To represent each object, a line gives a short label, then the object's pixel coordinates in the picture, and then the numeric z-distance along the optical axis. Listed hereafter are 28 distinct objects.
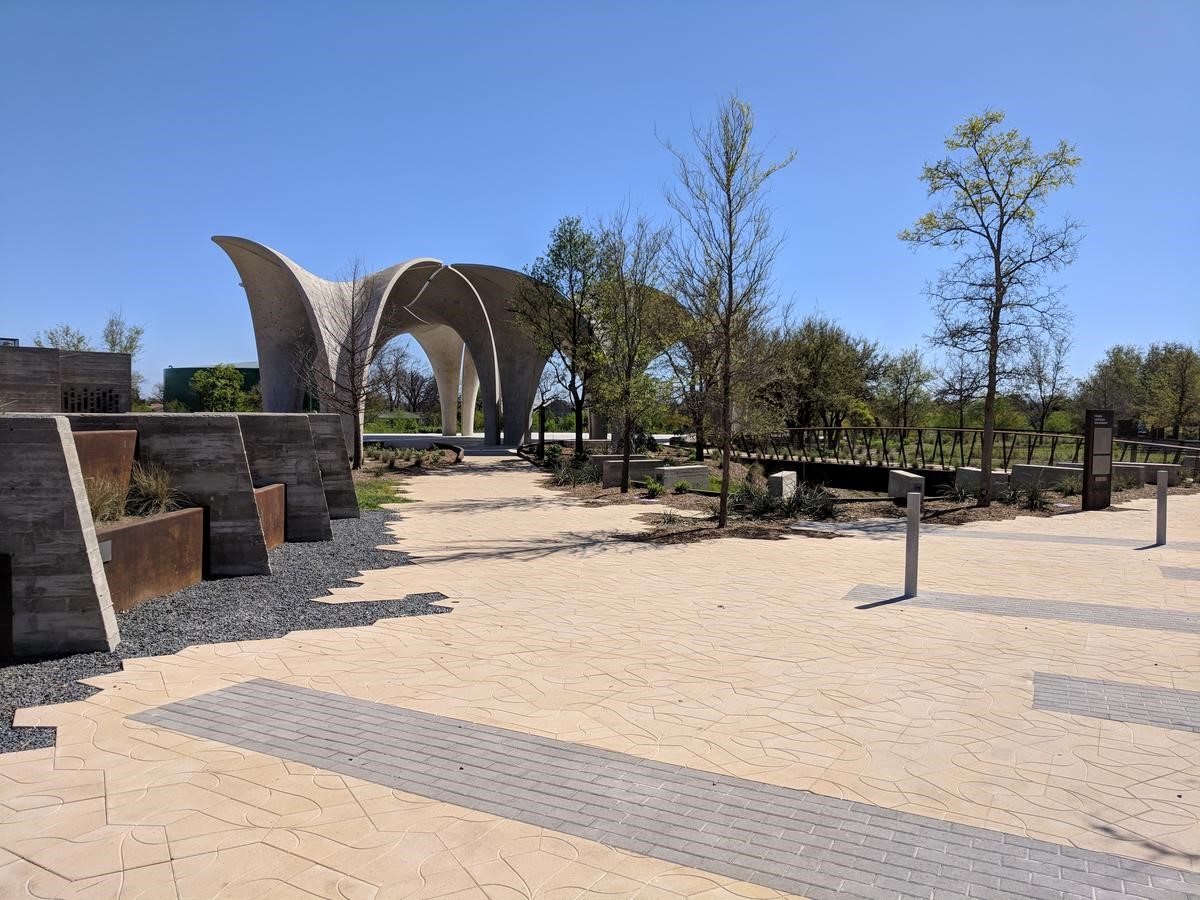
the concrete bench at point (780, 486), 15.76
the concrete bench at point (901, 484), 17.06
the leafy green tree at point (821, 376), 29.86
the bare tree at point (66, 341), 30.80
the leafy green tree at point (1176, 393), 32.56
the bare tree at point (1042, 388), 32.78
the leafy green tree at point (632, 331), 18.56
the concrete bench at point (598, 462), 22.03
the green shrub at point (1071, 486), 17.44
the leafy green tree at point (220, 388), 45.75
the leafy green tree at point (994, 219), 15.68
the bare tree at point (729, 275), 12.57
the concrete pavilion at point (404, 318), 30.64
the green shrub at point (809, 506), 14.78
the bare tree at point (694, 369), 14.07
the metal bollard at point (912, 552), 7.95
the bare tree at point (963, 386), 16.72
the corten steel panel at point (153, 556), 6.34
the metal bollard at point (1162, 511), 11.32
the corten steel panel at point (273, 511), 9.56
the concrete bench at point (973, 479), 17.23
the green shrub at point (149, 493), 7.31
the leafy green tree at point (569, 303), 25.05
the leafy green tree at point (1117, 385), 37.53
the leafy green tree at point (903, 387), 34.06
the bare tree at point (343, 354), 24.77
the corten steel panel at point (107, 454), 6.75
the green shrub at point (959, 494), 17.06
